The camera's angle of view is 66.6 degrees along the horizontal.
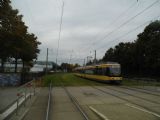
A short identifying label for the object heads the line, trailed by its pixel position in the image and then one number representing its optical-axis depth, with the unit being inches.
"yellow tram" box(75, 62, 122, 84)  642.8
